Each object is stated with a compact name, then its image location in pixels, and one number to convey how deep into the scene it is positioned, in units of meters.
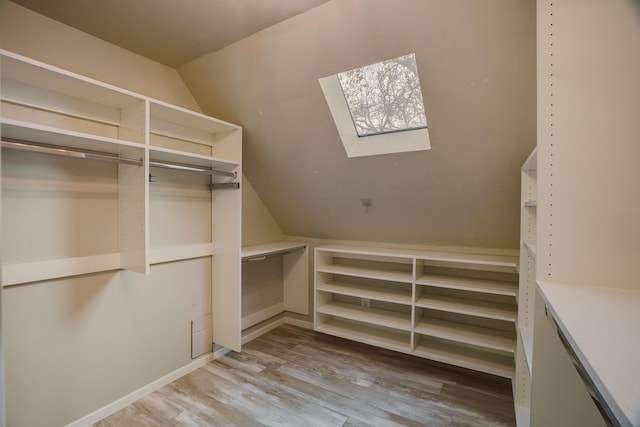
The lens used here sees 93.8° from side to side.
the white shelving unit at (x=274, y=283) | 3.13
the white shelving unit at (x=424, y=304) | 2.40
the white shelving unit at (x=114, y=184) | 1.60
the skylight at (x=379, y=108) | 2.16
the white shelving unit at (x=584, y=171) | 0.91
